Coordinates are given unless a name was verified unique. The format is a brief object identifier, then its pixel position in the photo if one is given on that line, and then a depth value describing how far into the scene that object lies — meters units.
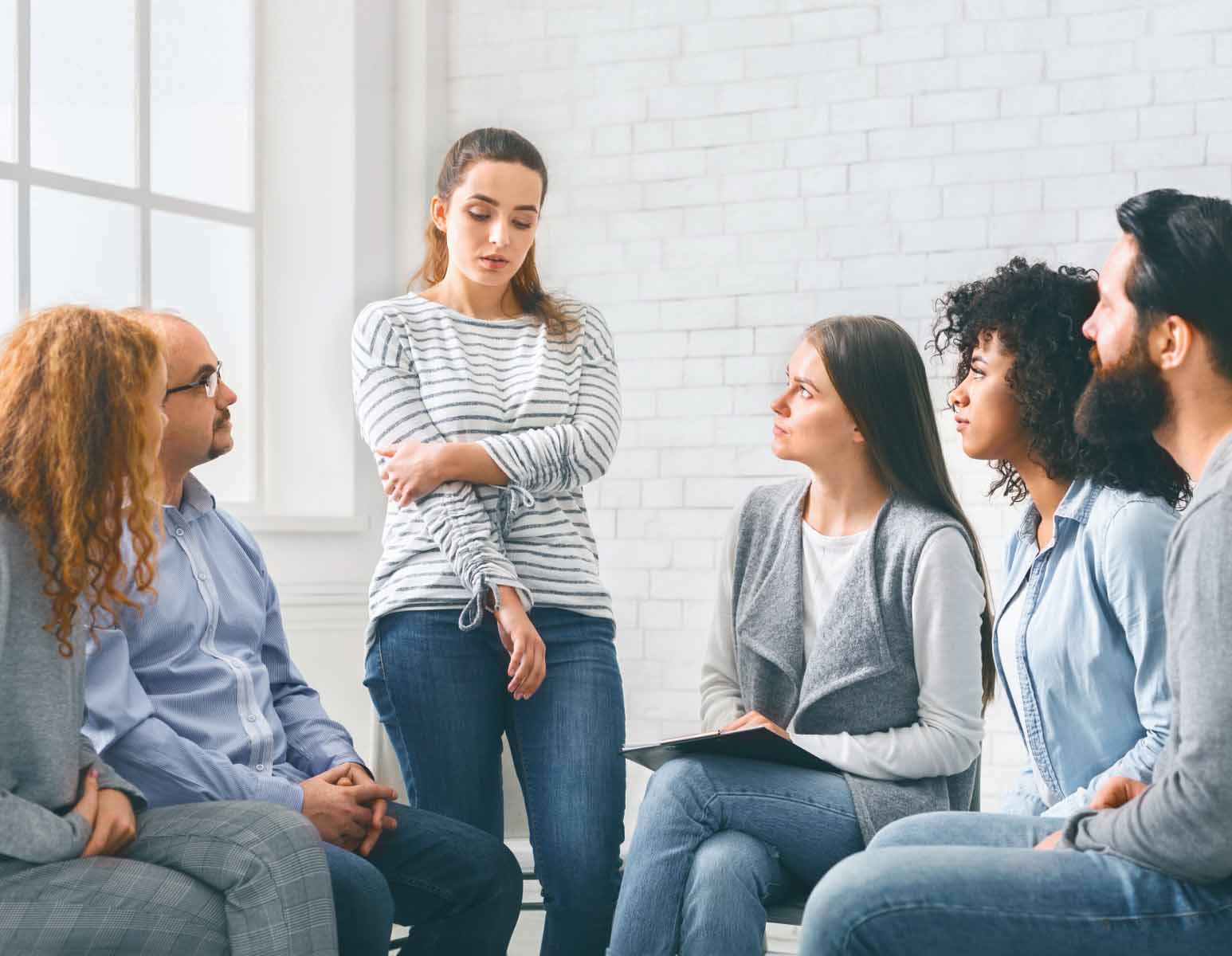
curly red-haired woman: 3.66
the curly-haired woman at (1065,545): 3.87
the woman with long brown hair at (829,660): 4.05
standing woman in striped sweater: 4.33
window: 5.51
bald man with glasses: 3.98
